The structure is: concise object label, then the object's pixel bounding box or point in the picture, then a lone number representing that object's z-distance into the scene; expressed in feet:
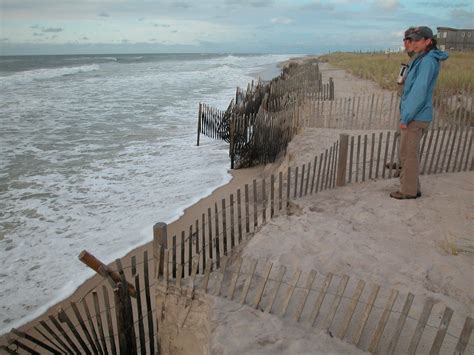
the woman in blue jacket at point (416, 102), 13.84
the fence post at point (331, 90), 36.72
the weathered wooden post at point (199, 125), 33.61
